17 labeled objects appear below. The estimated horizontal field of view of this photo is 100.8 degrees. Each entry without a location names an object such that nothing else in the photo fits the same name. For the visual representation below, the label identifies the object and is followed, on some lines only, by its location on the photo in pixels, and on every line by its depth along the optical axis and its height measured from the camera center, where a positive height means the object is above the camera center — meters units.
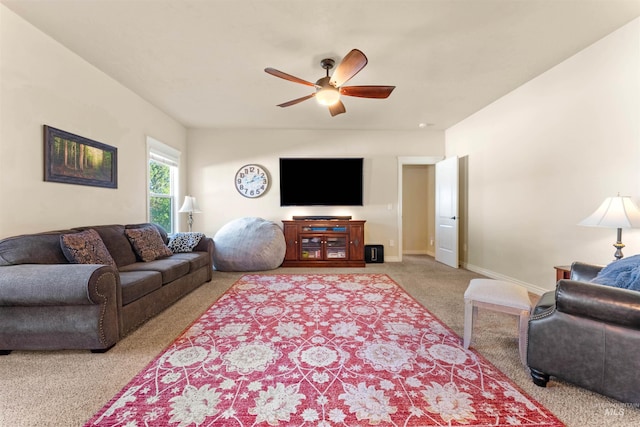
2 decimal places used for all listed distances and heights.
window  4.08 +0.47
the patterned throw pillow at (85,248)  2.17 -0.32
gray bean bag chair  4.27 -0.60
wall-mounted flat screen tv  5.03 +0.59
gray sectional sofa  1.74 -0.59
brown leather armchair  1.27 -0.67
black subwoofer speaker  4.96 -0.79
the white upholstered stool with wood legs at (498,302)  1.68 -0.60
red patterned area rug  1.30 -1.01
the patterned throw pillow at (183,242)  3.57 -0.42
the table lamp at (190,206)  4.34 +0.09
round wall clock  5.08 +0.58
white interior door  4.49 +0.00
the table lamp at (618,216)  2.02 -0.04
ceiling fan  2.24 +1.20
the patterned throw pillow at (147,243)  3.00 -0.38
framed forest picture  2.42 +0.53
